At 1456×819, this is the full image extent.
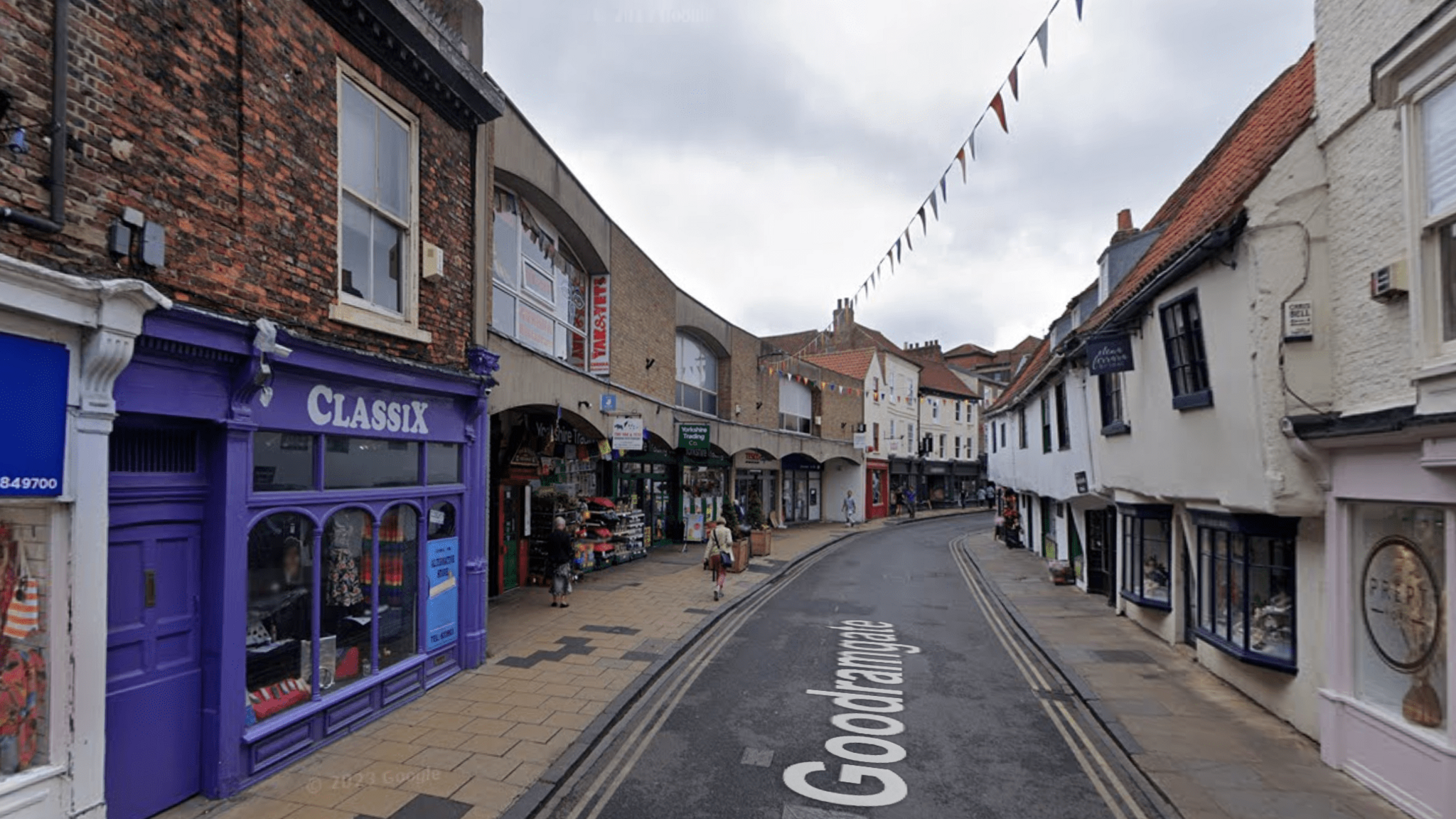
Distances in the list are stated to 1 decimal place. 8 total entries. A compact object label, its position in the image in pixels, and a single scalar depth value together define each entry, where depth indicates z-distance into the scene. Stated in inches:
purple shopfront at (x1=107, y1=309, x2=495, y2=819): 201.2
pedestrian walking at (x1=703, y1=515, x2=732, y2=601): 556.4
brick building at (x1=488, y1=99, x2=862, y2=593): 498.0
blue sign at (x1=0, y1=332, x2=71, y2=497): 163.6
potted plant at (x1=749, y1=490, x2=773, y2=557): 860.0
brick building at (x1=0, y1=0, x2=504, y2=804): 173.6
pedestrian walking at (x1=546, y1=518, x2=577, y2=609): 502.6
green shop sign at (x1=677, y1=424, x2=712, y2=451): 756.0
